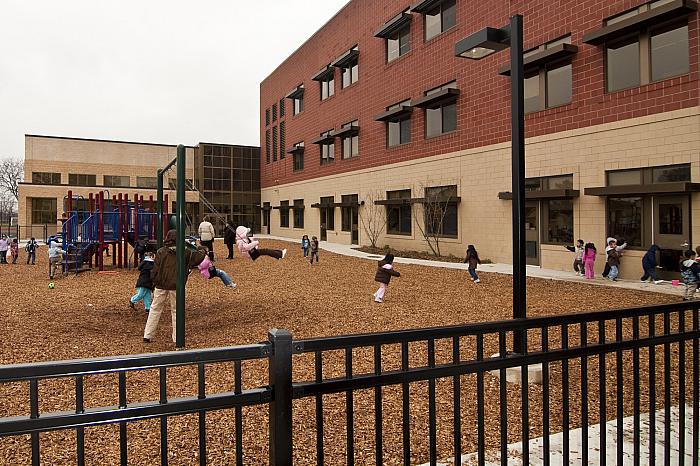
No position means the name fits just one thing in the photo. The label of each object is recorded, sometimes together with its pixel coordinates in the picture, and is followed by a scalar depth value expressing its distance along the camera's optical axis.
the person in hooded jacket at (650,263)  14.63
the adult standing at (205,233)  13.87
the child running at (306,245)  23.54
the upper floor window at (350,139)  32.59
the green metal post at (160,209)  12.06
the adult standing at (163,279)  7.68
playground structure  17.36
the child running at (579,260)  16.92
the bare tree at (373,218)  29.64
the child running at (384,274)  11.20
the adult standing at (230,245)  21.33
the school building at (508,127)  14.84
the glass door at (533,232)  19.31
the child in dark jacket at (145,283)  9.18
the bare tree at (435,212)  23.66
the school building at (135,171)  47.09
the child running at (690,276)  11.05
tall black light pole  4.56
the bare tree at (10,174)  84.44
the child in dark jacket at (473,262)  14.92
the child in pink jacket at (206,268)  9.19
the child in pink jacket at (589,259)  16.05
